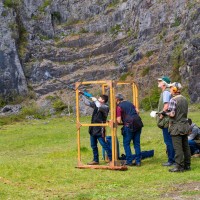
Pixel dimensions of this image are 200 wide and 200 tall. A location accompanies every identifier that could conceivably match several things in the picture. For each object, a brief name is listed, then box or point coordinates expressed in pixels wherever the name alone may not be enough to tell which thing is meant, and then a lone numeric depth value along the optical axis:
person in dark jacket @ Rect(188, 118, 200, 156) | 14.68
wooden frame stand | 13.14
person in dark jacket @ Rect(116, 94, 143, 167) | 13.70
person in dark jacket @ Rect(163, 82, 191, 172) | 12.17
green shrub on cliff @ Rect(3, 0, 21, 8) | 64.61
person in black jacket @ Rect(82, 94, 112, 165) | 13.66
